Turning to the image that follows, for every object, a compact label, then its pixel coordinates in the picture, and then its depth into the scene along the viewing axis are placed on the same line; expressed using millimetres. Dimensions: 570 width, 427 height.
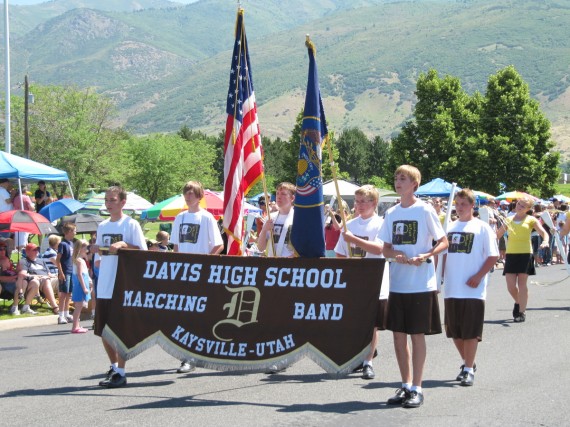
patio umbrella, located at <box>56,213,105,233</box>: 22359
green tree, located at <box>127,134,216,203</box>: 97062
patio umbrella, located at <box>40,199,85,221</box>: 24438
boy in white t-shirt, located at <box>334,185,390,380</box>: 9305
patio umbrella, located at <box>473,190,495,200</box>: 39600
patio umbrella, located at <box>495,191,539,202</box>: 42344
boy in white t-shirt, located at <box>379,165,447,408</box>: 8031
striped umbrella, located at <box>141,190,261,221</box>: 27125
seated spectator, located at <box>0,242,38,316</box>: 16422
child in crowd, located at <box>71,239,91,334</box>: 14602
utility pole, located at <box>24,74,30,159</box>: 53388
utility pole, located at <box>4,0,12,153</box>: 32250
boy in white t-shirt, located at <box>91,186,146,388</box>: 9234
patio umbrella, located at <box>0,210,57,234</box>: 18109
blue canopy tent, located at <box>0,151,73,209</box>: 19875
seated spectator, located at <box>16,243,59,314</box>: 16594
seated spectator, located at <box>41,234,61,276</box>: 17250
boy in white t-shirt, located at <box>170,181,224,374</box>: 10133
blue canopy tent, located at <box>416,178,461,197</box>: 36609
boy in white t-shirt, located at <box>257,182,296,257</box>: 10367
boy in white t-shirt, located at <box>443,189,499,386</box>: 9195
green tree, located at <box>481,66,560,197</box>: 65562
